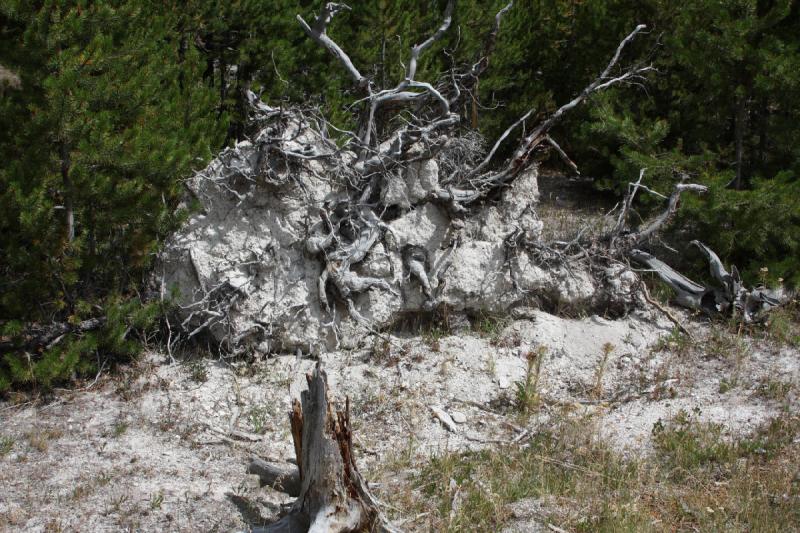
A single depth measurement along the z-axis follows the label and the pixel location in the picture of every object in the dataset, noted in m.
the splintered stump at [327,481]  4.19
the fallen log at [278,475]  4.77
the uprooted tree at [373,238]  6.34
